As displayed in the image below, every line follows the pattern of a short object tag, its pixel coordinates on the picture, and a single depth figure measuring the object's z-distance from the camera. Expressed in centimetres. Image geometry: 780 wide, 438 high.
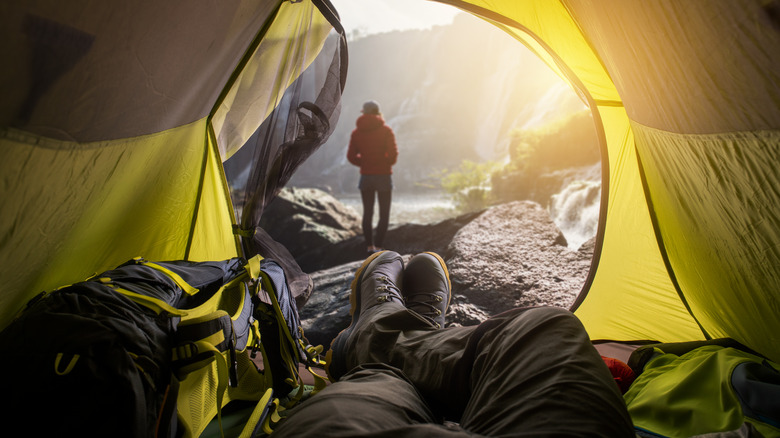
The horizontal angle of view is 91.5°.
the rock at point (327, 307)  197
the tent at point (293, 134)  73
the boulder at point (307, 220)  429
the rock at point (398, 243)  370
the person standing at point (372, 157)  349
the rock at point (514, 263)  215
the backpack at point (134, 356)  61
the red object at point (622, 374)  119
